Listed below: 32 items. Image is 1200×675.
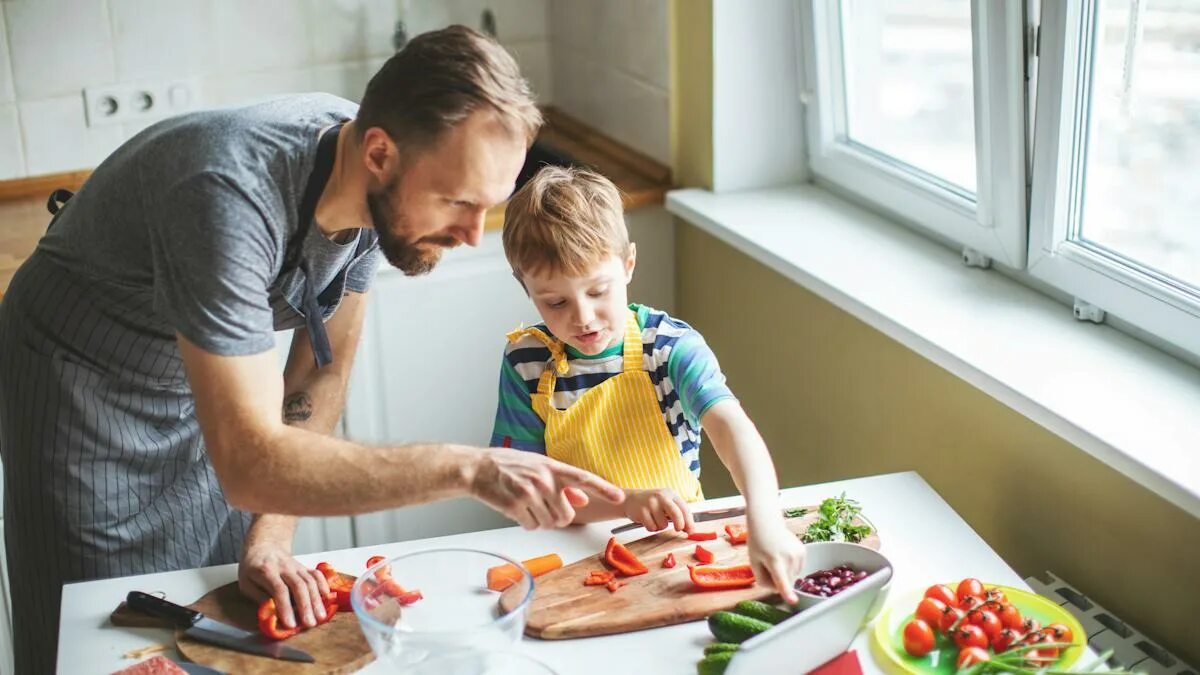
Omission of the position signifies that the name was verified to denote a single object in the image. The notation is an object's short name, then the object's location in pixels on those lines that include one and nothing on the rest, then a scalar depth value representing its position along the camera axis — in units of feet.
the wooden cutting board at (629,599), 4.67
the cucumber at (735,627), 4.50
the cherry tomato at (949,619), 4.57
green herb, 5.12
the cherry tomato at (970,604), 4.63
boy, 5.46
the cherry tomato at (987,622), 4.51
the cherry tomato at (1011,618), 4.55
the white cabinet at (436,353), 8.45
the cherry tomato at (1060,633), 4.54
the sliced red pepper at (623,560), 4.99
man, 4.45
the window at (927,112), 6.45
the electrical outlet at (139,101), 9.04
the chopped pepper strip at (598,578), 4.92
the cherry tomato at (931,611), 4.60
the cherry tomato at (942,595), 4.69
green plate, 4.48
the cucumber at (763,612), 4.61
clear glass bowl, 4.09
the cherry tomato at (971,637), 4.48
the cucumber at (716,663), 4.33
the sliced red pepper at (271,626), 4.68
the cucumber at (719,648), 4.41
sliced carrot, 4.52
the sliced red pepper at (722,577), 4.86
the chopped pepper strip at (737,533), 5.17
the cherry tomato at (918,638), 4.50
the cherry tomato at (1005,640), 4.48
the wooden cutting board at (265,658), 4.50
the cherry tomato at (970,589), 4.71
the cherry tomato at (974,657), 4.35
